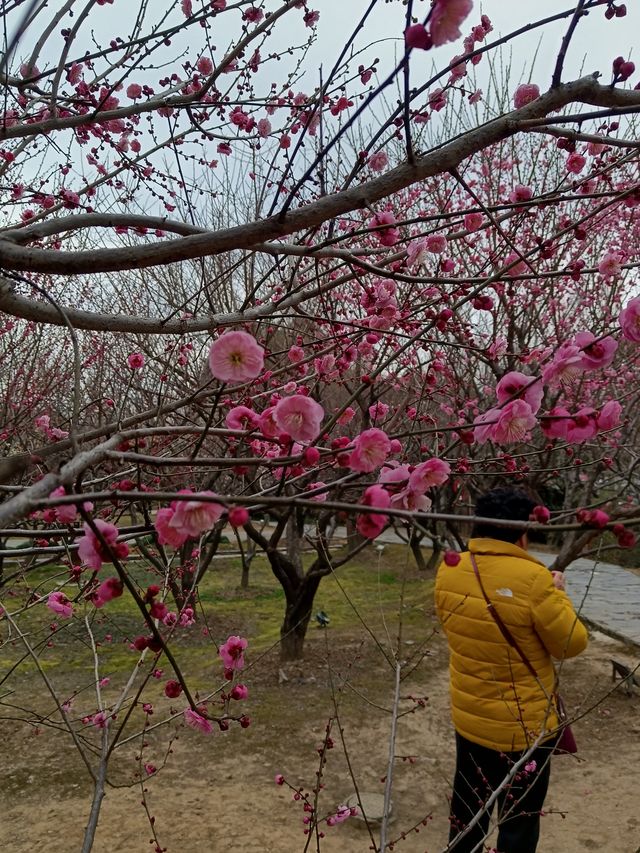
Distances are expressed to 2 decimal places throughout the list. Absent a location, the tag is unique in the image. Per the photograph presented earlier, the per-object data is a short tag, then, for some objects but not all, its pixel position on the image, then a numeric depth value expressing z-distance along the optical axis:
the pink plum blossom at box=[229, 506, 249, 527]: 0.92
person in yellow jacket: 2.53
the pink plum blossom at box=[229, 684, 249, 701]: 1.82
